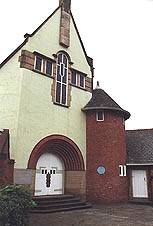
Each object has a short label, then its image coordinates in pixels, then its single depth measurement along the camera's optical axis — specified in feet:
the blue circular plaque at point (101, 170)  52.01
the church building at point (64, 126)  44.55
